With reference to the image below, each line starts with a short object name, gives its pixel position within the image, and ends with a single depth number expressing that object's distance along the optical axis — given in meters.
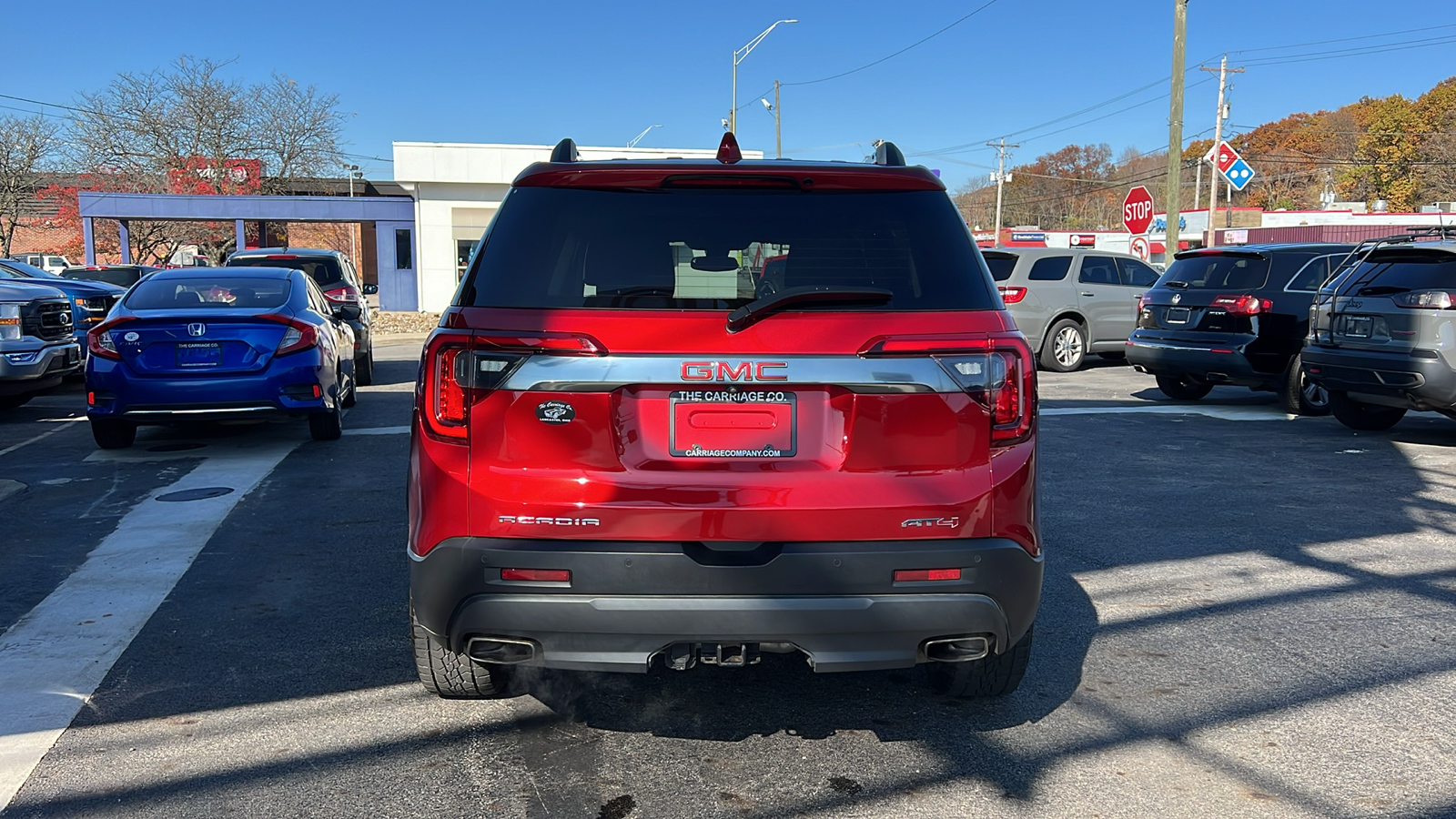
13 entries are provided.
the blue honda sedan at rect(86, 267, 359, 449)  8.48
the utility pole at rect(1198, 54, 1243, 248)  57.57
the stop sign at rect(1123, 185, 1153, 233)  23.38
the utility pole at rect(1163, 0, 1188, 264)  22.20
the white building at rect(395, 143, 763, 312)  35.81
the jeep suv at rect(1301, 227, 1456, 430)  8.73
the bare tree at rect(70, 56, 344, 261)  45.56
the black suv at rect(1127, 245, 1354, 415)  11.30
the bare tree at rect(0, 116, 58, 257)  45.31
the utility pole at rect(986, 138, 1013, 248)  83.62
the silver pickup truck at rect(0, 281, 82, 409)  10.66
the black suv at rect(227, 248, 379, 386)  14.27
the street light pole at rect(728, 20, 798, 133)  39.16
